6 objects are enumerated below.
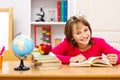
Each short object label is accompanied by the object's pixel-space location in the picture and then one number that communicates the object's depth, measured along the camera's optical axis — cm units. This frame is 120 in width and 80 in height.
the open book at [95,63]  194
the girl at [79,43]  222
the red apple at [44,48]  189
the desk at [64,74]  163
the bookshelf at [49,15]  396
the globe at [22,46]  173
